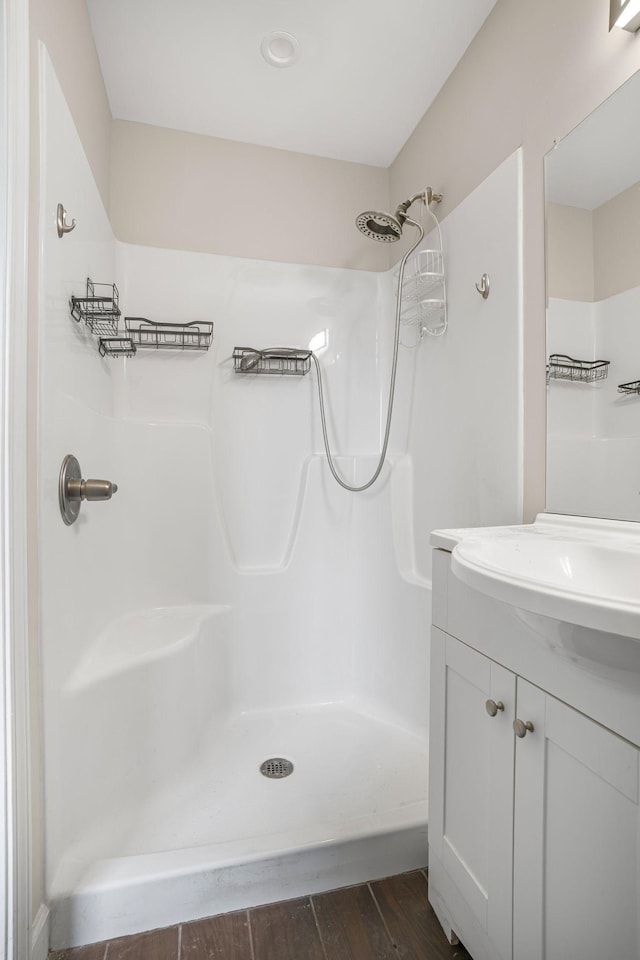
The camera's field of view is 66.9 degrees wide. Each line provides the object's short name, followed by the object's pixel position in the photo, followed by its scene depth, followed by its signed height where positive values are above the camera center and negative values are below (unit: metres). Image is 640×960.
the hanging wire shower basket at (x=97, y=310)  1.36 +0.50
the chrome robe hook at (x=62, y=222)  1.16 +0.62
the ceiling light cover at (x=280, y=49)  1.58 +1.43
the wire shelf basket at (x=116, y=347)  1.66 +0.47
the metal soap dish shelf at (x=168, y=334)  1.93 +0.58
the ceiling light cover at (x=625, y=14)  0.99 +0.96
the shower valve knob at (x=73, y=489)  1.19 -0.03
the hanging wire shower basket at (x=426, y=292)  1.75 +0.71
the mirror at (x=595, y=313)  1.06 +0.39
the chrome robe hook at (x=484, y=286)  1.49 +0.59
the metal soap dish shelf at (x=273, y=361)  2.02 +0.50
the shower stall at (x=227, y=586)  1.14 -0.42
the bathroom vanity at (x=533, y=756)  0.61 -0.45
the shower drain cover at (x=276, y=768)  1.61 -0.99
